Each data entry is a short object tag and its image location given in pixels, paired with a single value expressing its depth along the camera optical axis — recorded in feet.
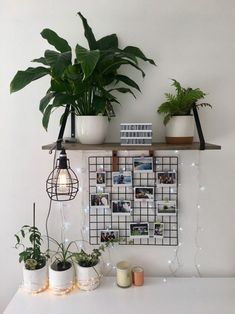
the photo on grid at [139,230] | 4.85
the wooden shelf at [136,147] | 3.95
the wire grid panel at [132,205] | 4.82
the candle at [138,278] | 4.55
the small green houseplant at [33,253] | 4.45
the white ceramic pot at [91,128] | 4.12
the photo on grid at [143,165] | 4.73
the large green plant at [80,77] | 3.82
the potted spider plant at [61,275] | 4.33
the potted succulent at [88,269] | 4.42
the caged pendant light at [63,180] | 3.87
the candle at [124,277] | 4.50
